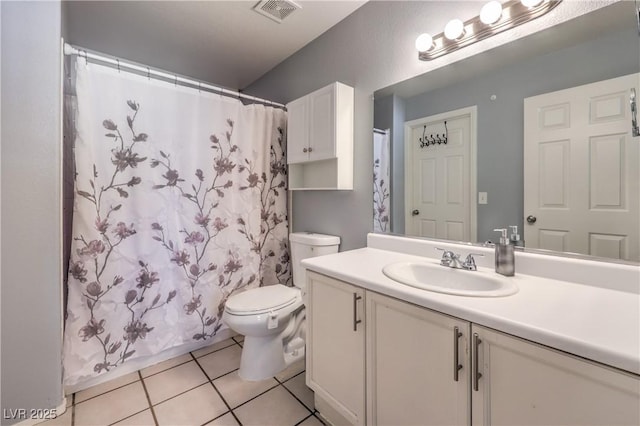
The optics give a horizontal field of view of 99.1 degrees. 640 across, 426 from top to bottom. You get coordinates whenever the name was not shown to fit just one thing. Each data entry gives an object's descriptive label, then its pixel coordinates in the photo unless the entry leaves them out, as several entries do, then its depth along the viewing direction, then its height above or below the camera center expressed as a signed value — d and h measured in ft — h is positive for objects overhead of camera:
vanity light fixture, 3.56 +2.68
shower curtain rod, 4.68 +2.79
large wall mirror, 3.04 +0.93
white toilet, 5.07 -2.12
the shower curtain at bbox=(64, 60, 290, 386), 4.83 -0.05
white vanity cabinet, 2.00 -1.52
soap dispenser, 3.52 -0.63
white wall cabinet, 5.62 +1.67
